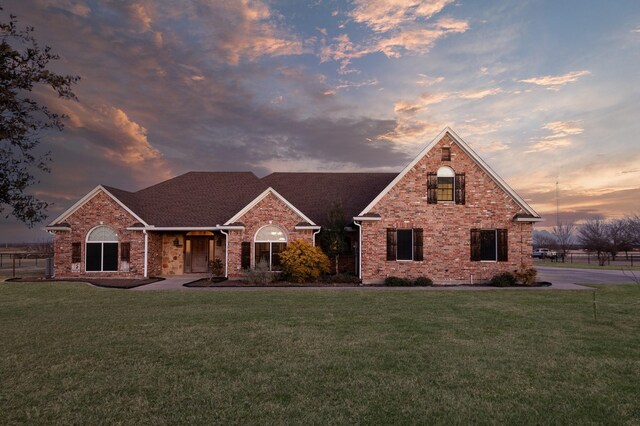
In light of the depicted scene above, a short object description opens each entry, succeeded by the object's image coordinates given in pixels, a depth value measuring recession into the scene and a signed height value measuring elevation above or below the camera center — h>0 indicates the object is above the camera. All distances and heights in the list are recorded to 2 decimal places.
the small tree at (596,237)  43.92 -0.43
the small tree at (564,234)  71.31 -0.04
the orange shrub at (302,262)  20.80 -1.41
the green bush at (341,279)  21.00 -2.30
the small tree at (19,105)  11.20 +3.58
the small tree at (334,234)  21.69 -0.01
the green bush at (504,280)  20.34 -2.27
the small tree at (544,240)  86.68 -1.45
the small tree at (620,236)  45.12 -0.27
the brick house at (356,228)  21.25 +0.30
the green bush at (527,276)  20.52 -2.09
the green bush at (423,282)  20.44 -2.37
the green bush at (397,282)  20.34 -2.36
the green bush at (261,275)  20.70 -2.06
